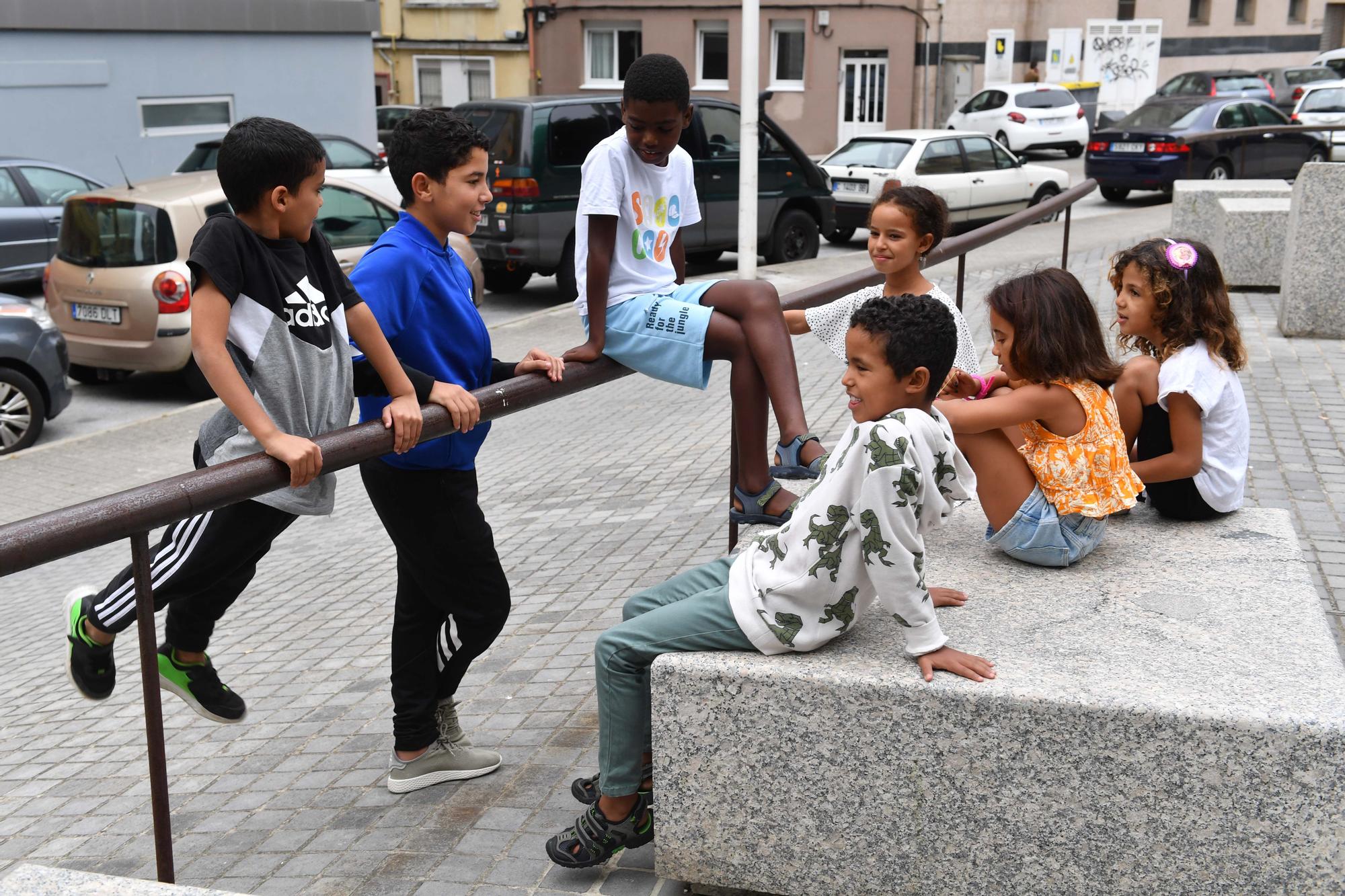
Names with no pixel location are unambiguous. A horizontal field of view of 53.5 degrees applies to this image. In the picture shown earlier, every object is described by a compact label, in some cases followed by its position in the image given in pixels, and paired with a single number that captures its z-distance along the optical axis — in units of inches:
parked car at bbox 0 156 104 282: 563.5
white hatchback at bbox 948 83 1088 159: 1218.6
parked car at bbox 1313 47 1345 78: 1396.4
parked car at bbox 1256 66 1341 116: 1380.4
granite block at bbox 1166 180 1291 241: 438.0
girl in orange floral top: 120.4
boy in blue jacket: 121.4
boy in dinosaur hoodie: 97.3
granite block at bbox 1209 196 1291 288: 398.3
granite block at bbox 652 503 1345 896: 89.1
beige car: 405.4
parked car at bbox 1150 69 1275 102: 1288.1
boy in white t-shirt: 139.4
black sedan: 776.3
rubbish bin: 1430.9
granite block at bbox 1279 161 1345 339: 329.7
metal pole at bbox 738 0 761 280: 555.2
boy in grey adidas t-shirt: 105.7
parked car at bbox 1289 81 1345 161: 1013.8
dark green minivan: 520.4
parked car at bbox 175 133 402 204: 625.1
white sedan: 706.8
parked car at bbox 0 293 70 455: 371.2
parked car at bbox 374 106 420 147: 1189.1
